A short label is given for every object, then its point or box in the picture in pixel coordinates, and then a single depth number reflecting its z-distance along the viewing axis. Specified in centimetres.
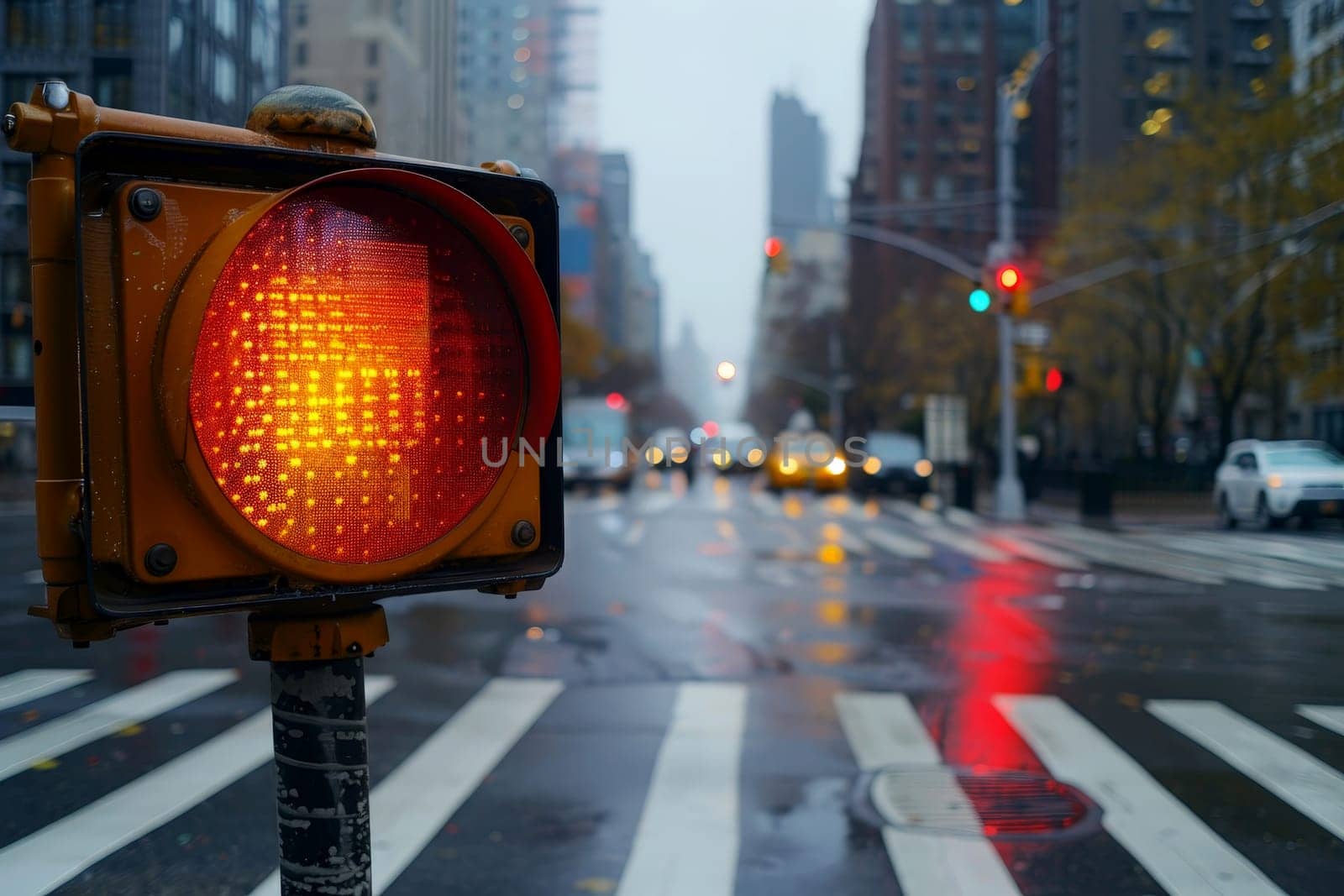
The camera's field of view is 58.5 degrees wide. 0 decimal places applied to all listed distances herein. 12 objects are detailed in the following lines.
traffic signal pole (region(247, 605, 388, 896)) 164
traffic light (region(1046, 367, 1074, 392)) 2966
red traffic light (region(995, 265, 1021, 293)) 2555
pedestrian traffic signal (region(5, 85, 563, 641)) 141
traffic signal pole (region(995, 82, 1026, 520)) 2938
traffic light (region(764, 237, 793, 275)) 2597
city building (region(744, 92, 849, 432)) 7444
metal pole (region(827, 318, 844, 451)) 6469
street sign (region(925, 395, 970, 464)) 3484
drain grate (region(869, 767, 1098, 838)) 550
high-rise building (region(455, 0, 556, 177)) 12825
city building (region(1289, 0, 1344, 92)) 1622
